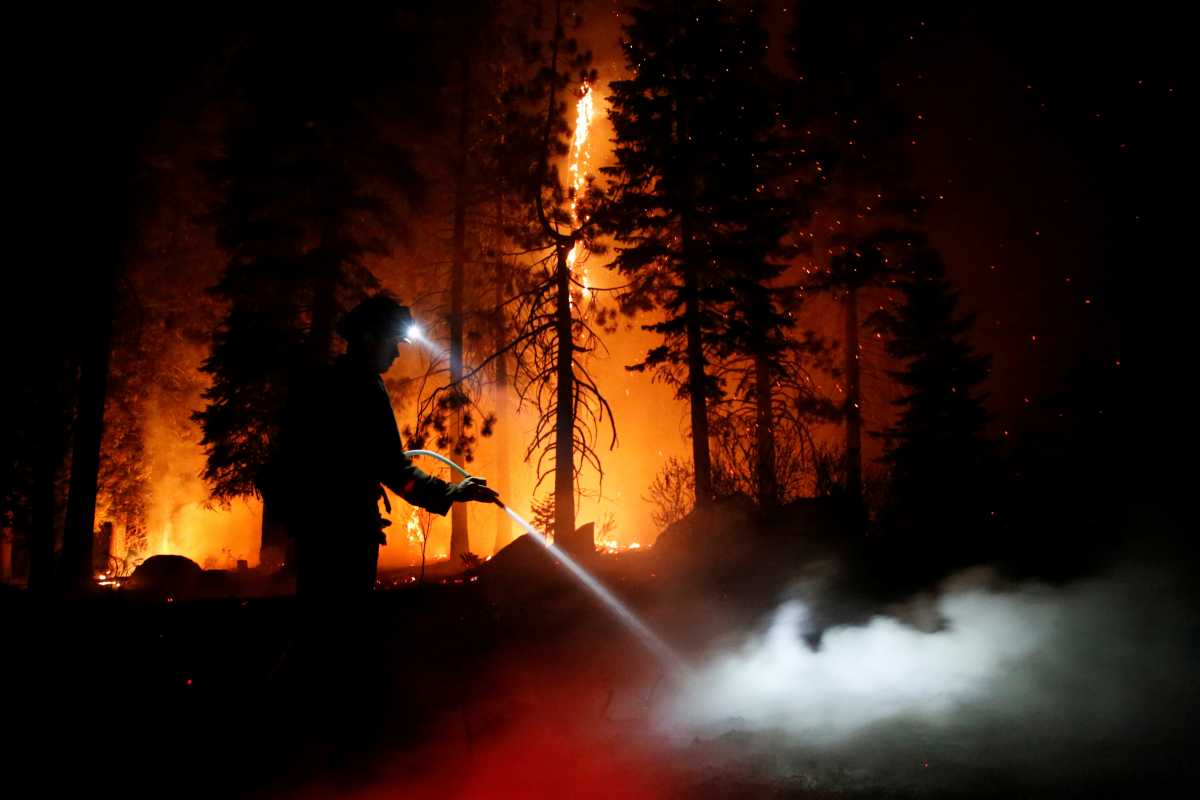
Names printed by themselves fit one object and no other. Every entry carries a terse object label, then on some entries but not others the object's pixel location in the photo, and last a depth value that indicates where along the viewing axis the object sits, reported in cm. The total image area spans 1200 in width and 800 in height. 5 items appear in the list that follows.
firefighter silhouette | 384
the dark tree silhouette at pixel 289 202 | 1486
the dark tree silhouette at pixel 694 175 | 1338
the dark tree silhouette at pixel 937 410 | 1752
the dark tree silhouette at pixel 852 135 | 2003
